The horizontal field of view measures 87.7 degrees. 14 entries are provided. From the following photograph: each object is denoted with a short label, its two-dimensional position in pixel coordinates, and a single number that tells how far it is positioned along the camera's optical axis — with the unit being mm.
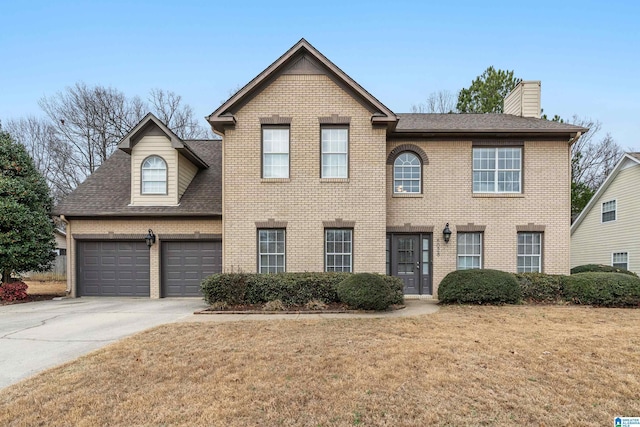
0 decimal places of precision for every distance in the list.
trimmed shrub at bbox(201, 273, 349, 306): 9742
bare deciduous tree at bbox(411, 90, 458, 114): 29578
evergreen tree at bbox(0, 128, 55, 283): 11812
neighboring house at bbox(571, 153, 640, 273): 15569
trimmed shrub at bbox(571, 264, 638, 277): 12652
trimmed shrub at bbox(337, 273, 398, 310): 9102
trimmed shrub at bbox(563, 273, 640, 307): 9906
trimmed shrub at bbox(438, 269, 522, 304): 9961
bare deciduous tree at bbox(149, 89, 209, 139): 29484
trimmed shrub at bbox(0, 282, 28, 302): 11844
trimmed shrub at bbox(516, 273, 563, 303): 10555
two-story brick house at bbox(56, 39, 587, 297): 10953
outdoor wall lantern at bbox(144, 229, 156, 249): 12287
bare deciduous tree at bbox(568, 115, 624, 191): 29875
